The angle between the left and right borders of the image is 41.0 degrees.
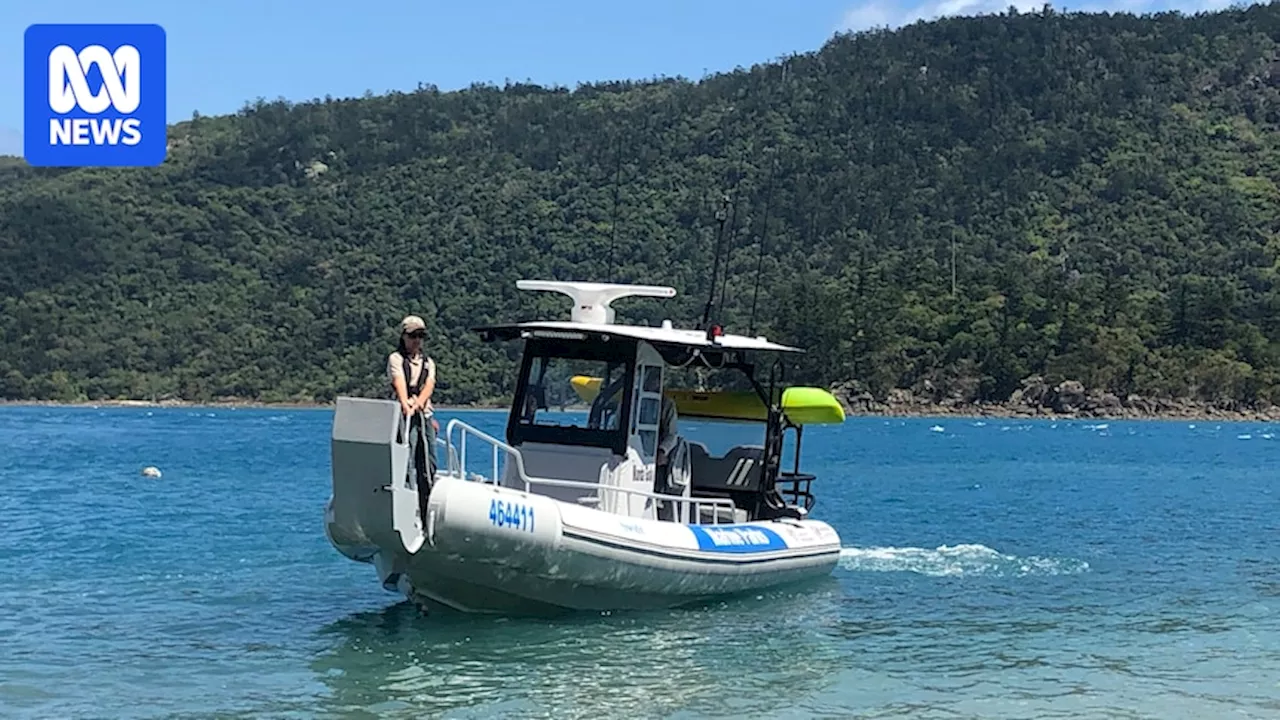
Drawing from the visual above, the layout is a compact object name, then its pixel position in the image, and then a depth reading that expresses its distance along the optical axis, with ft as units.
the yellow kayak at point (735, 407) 67.05
